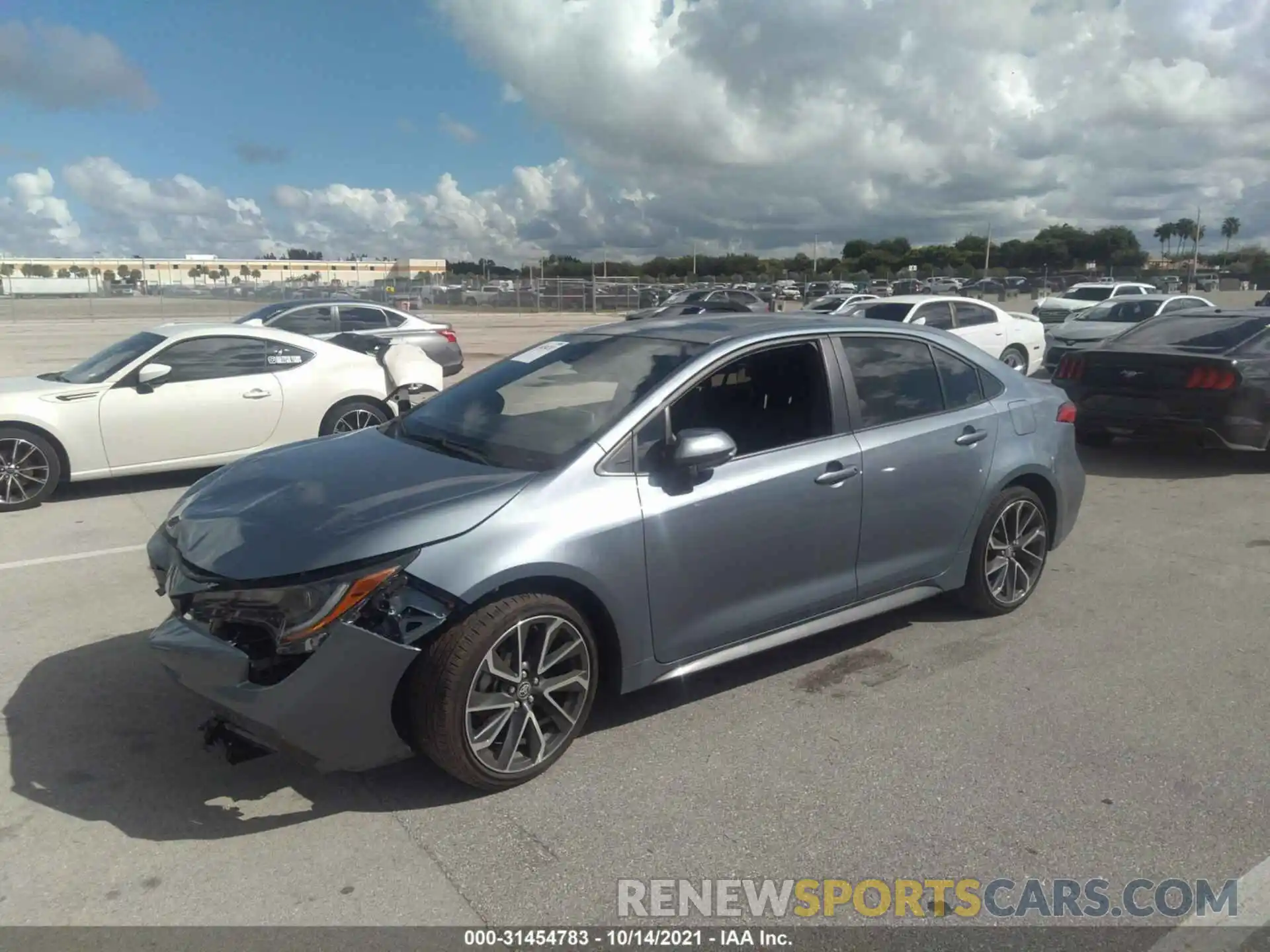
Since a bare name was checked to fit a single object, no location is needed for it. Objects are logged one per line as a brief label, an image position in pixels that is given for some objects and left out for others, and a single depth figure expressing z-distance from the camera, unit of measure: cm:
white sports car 772
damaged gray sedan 324
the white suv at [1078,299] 2808
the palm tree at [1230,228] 11562
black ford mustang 879
